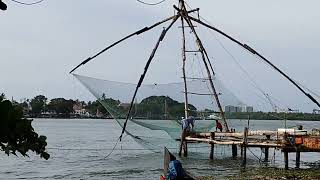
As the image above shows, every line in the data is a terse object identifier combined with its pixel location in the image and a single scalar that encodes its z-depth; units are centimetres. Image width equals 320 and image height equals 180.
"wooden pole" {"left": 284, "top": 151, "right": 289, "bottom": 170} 1830
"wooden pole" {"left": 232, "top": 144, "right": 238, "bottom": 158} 2603
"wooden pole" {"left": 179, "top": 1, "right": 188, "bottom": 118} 2130
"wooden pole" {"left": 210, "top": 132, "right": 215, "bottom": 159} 2170
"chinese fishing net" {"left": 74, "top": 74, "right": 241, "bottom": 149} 1995
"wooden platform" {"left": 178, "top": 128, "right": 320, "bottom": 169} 1791
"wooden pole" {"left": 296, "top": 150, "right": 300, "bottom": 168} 1980
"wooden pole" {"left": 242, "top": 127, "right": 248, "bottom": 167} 1949
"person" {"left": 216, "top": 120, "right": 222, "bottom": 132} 2342
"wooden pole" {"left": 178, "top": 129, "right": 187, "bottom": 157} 2223
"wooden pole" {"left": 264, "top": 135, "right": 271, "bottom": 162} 2530
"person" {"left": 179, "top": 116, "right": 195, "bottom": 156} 2165
